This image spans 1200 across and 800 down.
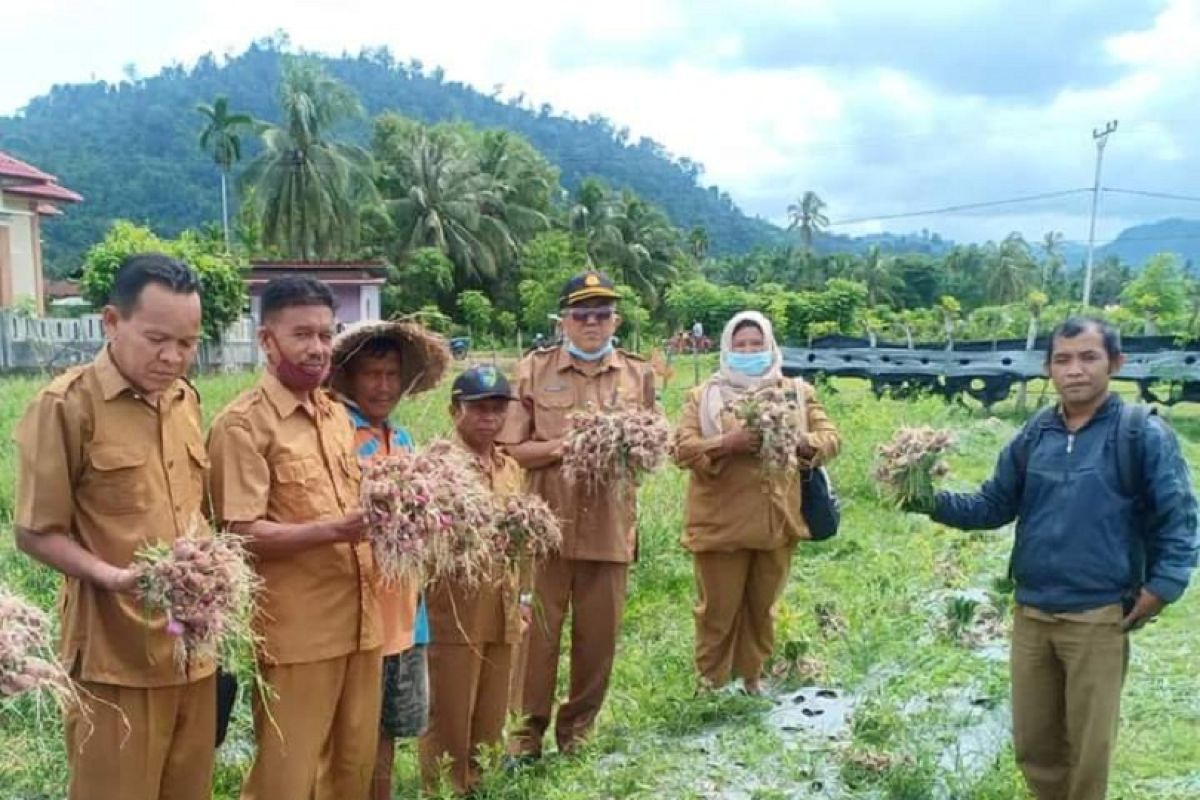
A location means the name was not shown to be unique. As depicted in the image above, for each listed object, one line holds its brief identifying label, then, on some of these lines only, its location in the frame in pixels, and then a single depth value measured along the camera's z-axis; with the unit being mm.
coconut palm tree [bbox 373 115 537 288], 39375
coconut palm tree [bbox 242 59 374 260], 37312
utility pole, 27391
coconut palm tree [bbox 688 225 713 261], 62312
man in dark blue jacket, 2926
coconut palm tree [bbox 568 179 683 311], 46125
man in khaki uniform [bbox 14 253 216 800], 2186
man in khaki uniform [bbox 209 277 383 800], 2469
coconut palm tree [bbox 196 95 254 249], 41531
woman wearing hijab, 4008
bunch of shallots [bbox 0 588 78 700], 1795
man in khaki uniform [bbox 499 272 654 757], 3691
